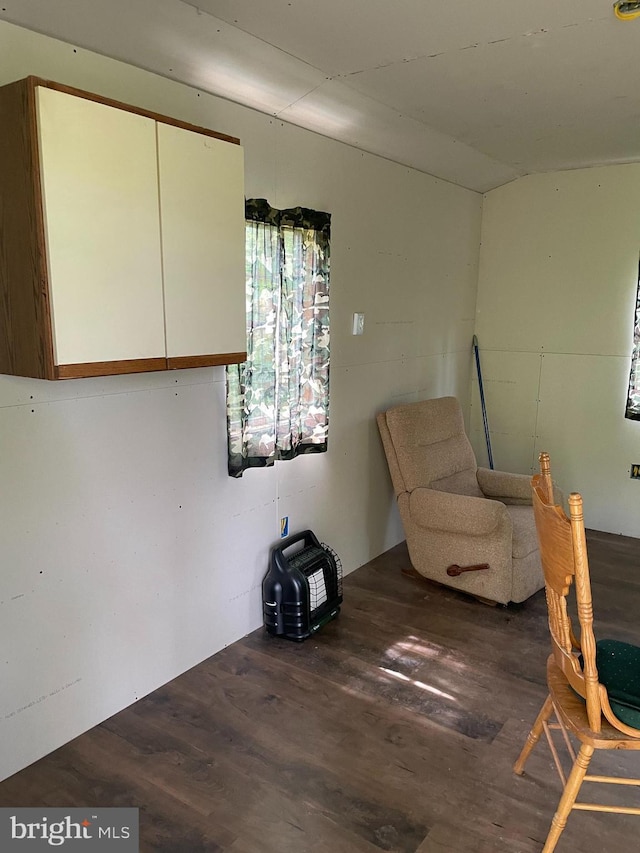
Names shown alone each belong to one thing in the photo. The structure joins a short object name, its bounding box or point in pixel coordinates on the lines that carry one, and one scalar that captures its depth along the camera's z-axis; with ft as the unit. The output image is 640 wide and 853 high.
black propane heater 9.16
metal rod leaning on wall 15.46
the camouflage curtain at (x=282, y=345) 8.38
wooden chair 4.97
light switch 11.03
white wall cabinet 5.31
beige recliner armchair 10.14
